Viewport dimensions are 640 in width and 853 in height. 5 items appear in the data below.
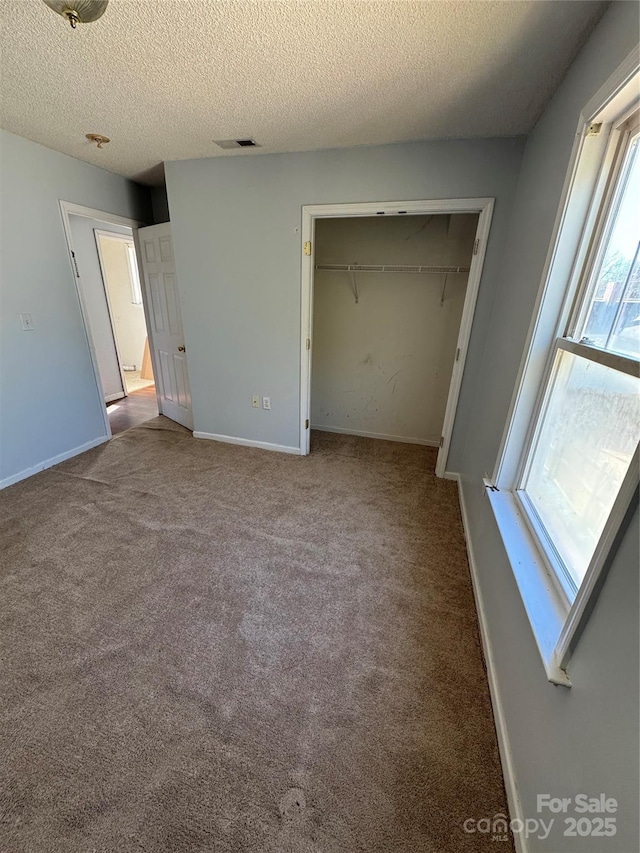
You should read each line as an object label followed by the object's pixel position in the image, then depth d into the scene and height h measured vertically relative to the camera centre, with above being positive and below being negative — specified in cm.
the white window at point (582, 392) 93 -26
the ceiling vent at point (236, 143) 222 +103
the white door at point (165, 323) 317 -22
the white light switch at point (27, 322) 248 -19
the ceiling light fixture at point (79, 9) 97 +82
